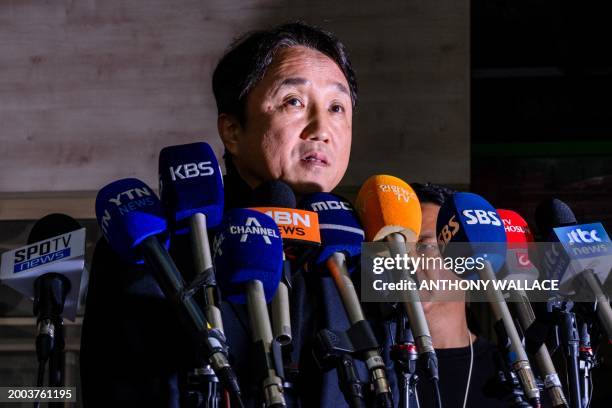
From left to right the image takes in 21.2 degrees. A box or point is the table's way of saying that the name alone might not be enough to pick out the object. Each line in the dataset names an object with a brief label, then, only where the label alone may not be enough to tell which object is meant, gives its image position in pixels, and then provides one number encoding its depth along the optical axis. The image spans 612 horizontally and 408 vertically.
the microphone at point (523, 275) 1.55
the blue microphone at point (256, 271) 1.49
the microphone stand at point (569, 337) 1.67
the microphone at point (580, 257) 1.70
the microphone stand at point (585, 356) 1.71
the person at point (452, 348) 2.28
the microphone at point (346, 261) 1.50
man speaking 1.62
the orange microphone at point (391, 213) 1.64
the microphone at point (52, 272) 1.64
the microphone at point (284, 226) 1.55
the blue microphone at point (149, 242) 1.46
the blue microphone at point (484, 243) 1.55
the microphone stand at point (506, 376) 1.58
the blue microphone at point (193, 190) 1.56
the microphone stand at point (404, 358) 1.59
